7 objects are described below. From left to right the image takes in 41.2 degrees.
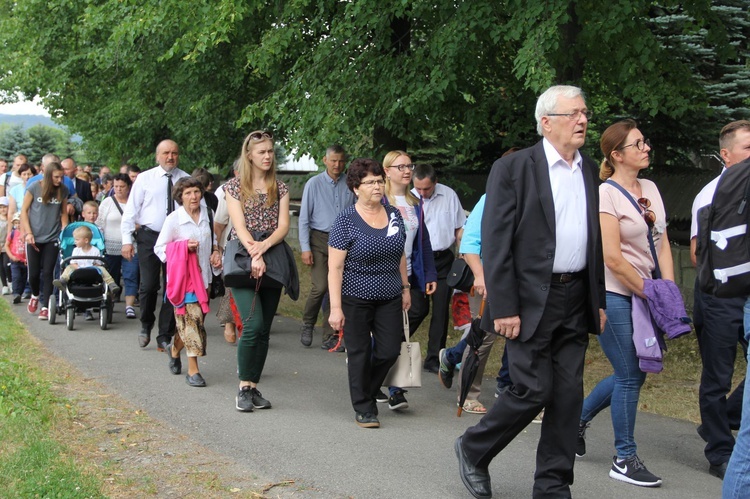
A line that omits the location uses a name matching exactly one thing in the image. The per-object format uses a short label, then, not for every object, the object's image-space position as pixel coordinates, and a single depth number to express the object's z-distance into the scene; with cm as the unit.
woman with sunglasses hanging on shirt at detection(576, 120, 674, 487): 571
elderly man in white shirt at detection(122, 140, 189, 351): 1009
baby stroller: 1160
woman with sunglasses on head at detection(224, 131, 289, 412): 743
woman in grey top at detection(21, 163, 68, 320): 1249
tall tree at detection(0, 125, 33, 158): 5550
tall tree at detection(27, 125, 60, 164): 5550
